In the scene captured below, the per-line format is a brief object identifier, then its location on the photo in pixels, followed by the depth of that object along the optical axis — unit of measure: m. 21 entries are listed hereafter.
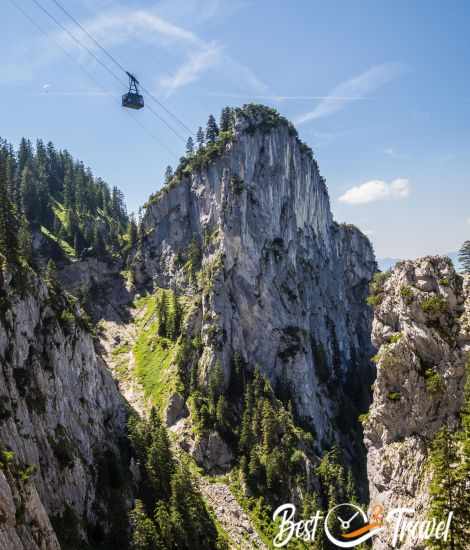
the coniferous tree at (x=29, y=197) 142.62
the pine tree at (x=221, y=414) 85.44
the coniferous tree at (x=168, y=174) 146.71
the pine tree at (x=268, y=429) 82.19
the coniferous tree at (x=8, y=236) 57.06
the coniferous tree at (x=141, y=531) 50.76
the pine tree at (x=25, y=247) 63.84
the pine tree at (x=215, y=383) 89.15
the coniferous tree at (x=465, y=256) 71.00
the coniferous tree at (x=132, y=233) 145.50
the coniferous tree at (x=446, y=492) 30.89
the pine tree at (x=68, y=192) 164.62
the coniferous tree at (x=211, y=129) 139.62
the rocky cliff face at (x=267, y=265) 105.00
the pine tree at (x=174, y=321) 106.38
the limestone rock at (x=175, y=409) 87.94
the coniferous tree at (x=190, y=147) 145.38
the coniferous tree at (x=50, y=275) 71.34
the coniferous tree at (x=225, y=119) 135.50
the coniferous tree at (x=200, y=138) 145.05
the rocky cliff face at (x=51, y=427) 35.72
